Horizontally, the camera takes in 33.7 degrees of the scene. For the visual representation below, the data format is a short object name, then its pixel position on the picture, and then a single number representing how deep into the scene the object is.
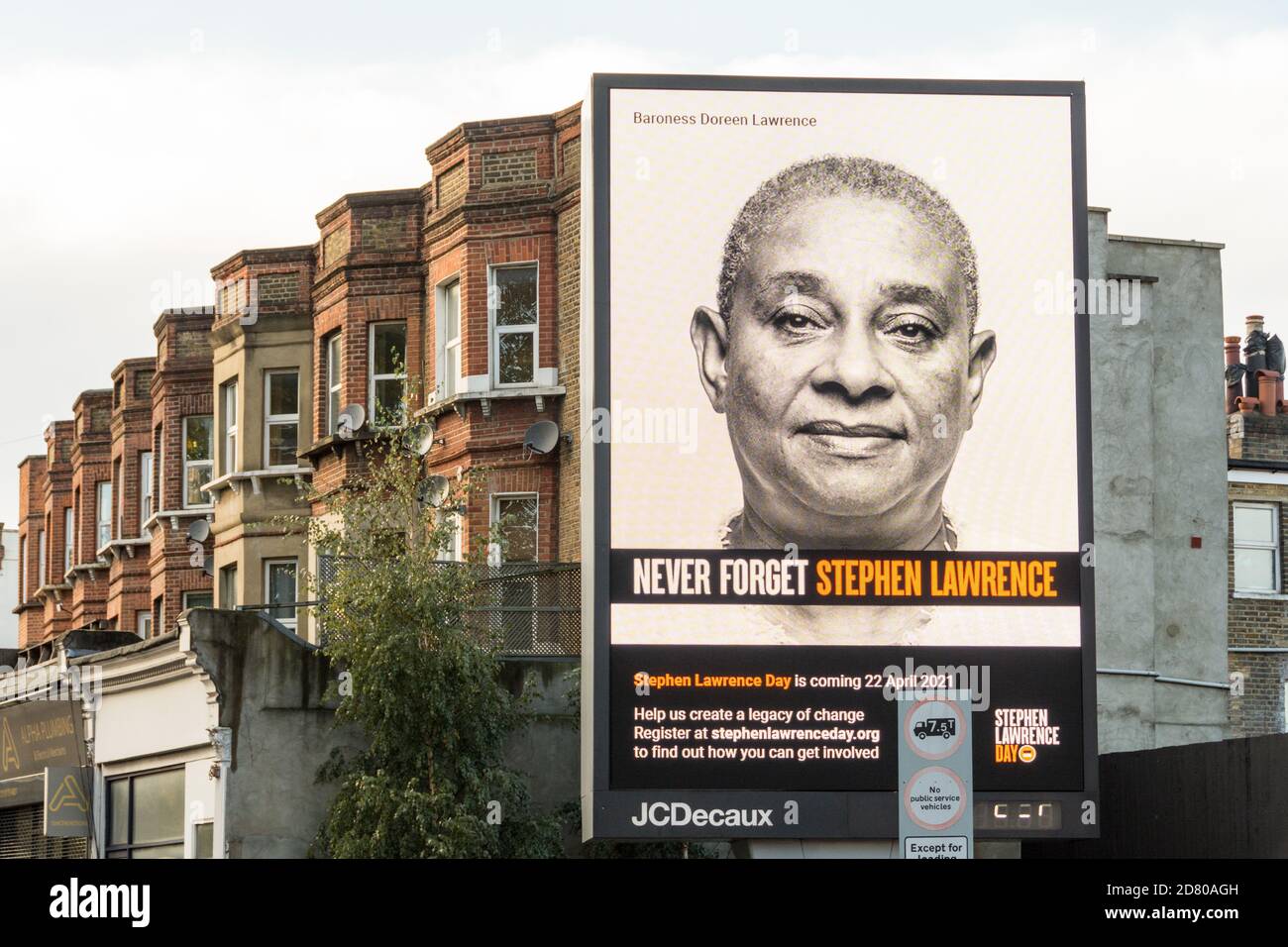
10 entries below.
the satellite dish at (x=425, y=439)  25.21
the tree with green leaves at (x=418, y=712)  21.28
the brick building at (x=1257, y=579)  41.59
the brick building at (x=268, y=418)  35.38
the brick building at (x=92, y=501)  52.56
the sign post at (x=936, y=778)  13.02
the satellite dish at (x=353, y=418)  31.20
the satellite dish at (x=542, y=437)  28.56
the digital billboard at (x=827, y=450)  17.98
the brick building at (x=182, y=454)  41.62
